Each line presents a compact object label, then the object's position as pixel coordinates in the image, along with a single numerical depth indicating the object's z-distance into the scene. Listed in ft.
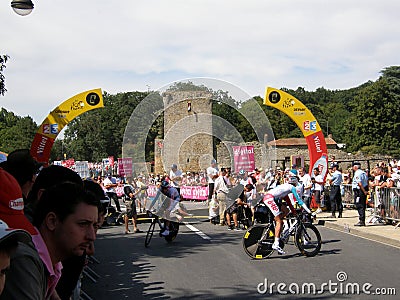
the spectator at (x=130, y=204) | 51.20
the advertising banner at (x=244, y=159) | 65.62
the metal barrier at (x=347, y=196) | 70.85
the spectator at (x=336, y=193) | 60.49
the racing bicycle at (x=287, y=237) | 35.35
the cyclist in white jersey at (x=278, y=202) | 34.50
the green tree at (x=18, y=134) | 298.76
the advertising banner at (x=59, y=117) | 68.69
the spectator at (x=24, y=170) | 13.20
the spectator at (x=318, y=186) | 68.49
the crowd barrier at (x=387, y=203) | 49.40
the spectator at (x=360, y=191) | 51.44
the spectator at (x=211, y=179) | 62.66
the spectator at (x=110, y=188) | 63.77
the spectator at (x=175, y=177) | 47.77
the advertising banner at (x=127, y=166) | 43.29
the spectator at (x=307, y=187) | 63.72
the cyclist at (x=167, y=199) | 44.60
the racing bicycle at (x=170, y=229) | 44.88
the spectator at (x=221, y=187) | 56.03
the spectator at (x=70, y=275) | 11.82
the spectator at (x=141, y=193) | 58.16
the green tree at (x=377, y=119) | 236.84
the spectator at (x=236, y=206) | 54.54
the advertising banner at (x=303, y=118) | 72.23
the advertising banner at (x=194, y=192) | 93.37
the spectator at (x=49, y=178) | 12.16
